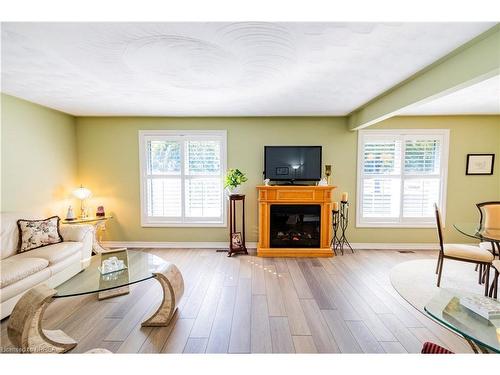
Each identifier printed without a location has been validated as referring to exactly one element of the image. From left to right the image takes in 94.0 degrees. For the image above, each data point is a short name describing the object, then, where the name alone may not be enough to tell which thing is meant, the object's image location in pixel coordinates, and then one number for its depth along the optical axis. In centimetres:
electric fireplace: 420
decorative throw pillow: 286
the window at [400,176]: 434
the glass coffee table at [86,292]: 173
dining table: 259
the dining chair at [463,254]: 273
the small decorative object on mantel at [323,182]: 417
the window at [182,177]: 444
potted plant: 398
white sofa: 226
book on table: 144
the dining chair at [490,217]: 316
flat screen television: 429
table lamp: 414
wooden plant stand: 408
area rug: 278
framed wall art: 427
